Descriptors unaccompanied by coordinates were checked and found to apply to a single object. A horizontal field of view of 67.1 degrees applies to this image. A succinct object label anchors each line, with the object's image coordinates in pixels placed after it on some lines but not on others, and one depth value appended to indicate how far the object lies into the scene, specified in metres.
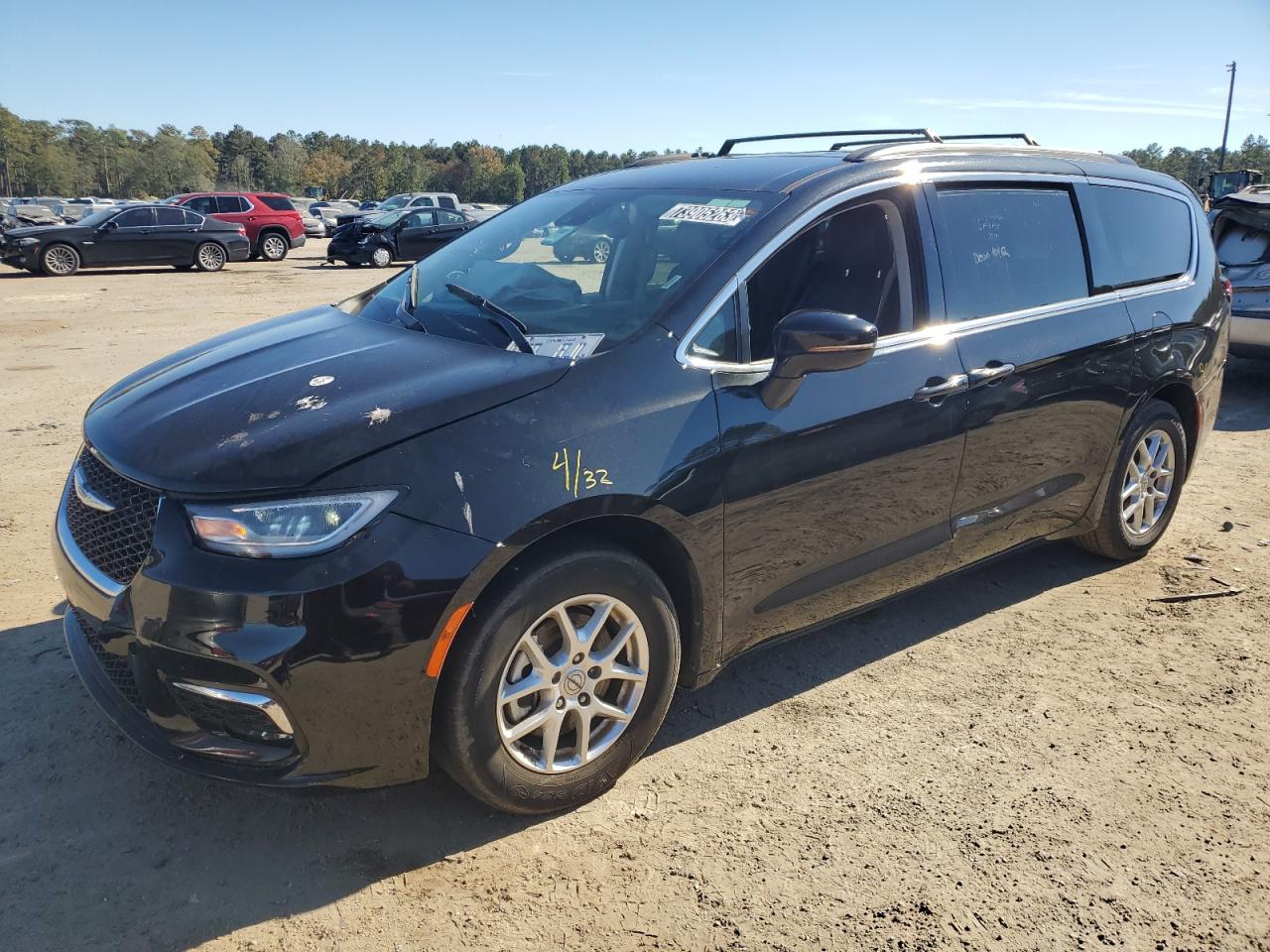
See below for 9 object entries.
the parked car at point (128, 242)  19.09
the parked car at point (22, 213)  32.41
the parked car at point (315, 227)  36.88
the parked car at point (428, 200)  30.81
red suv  23.92
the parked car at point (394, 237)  23.67
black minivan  2.37
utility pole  59.42
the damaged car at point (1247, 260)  8.48
